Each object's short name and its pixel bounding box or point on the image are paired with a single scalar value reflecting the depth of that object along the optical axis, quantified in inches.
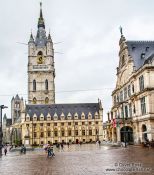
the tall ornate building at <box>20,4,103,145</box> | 2870.7
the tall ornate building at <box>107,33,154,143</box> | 1430.2
